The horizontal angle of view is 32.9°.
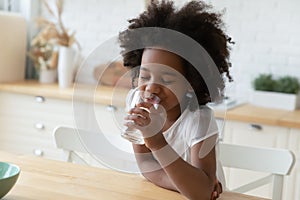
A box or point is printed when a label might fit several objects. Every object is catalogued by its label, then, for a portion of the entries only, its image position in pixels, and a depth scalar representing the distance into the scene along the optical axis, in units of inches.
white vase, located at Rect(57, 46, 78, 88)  121.3
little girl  42.7
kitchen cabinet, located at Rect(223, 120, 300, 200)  93.7
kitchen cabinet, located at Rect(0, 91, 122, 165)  113.3
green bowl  43.4
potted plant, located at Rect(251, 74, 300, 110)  106.7
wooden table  47.3
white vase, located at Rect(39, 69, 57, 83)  126.6
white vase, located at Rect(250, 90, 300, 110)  106.5
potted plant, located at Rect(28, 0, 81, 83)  123.1
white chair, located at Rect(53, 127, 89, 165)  67.7
